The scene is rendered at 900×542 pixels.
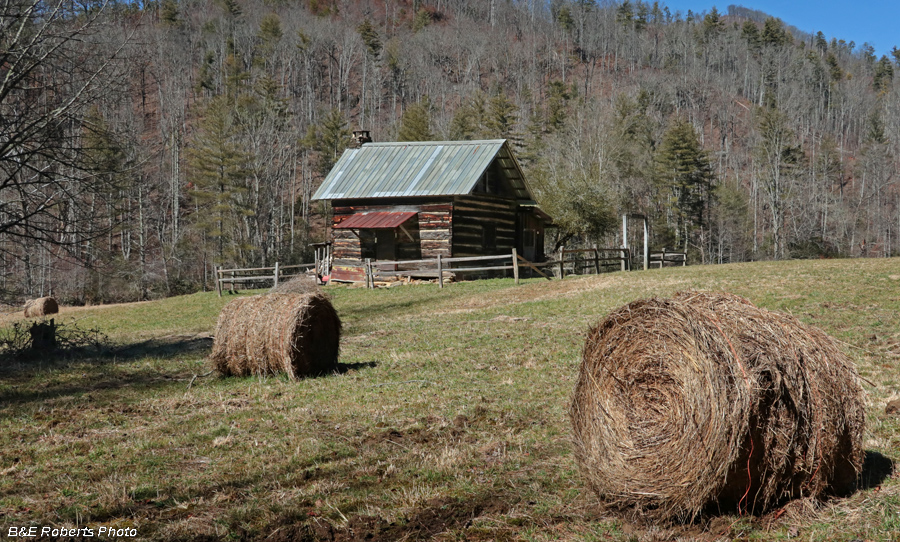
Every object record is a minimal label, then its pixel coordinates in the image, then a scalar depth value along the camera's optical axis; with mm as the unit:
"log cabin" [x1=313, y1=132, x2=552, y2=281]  28953
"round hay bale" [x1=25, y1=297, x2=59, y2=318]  27250
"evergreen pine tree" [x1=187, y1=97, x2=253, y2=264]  44219
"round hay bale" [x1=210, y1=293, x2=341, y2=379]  9930
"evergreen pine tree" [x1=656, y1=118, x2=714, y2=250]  59656
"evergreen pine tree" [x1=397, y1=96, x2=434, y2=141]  58500
